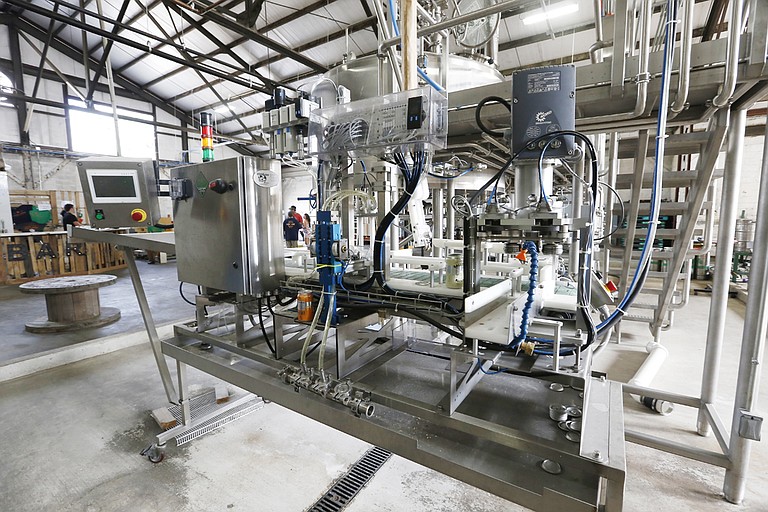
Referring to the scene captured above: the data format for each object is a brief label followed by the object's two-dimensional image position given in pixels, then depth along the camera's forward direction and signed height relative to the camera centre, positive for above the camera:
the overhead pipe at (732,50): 1.03 +0.51
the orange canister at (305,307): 1.19 -0.29
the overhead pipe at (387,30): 1.37 +0.78
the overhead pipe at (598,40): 1.55 +0.86
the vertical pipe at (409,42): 1.05 +0.52
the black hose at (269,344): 1.33 -0.46
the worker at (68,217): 6.58 +0.05
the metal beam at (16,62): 7.62 +3.34
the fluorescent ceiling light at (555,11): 3.78 +2.26
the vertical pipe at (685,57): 1.10 +0.51
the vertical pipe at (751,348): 1.49 -0.57
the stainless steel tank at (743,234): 5.43 -0.25
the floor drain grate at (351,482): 1.67 -1.32
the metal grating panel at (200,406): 2.33 -1.25
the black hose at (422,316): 1.02 -0.28
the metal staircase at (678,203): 1.96 +0.10
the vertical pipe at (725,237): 1.72 -0.10
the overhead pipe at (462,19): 1.36 +0.79
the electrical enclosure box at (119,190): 1.73 +0.14
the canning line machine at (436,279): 0.88 -0.21
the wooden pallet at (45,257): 6.10 -0.68
